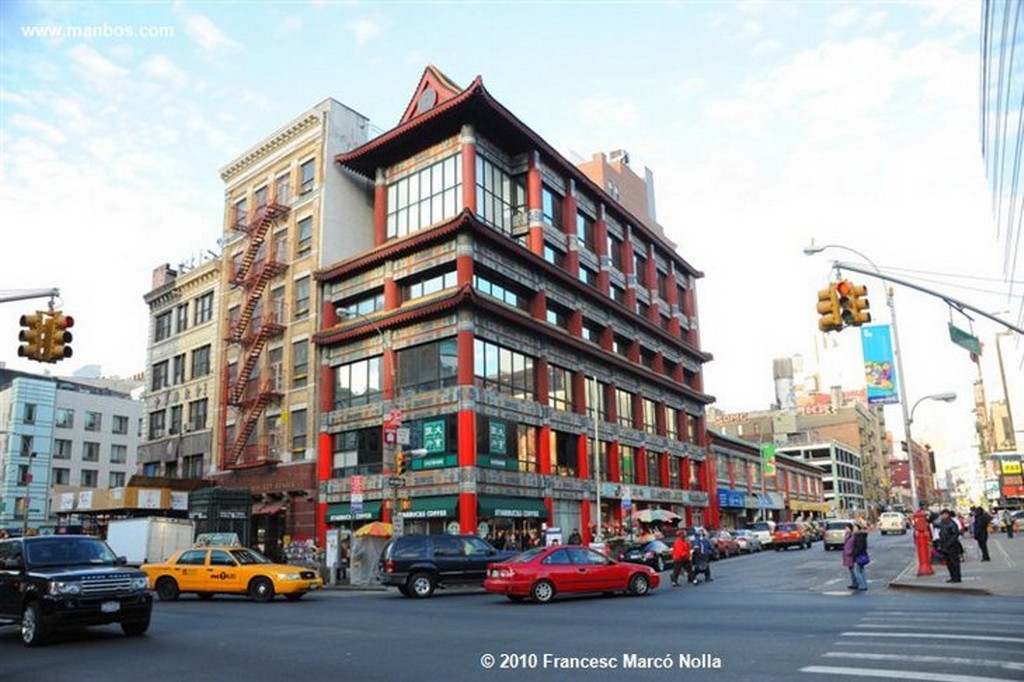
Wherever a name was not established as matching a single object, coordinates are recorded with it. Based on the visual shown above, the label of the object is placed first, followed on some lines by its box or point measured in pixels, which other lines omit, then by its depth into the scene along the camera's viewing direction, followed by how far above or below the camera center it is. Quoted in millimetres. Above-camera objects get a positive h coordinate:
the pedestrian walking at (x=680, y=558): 25953 -1726
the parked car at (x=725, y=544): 44969 -2301
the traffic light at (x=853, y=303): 18141 +4290
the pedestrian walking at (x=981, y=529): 29209 -1188
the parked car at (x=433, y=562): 24828 -1615
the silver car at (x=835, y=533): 43906 -1786
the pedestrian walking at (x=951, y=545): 20641 -1210
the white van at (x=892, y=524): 68062 -2145
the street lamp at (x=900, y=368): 30891 +4981
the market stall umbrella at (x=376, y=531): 31906 -786
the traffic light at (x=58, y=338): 18281 +4003
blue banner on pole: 31609 +5126
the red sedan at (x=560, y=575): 21078 -1811
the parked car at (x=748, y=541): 49850 -2385
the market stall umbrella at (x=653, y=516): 49156 -711
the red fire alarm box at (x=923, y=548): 23469 -1436
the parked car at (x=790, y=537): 51312 -2260
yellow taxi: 23172 -1768
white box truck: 39781 -1104
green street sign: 20047 +3809
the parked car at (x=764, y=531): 54188 -1971
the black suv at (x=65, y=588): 13359 -1171
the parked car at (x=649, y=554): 33062 -2036
